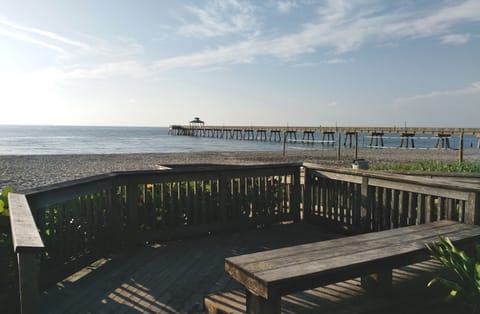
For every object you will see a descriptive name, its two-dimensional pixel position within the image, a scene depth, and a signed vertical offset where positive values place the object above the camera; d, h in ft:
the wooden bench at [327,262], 7.53 -3.03
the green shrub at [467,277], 7.52 -3.03
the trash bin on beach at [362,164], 28.12 -2.78
